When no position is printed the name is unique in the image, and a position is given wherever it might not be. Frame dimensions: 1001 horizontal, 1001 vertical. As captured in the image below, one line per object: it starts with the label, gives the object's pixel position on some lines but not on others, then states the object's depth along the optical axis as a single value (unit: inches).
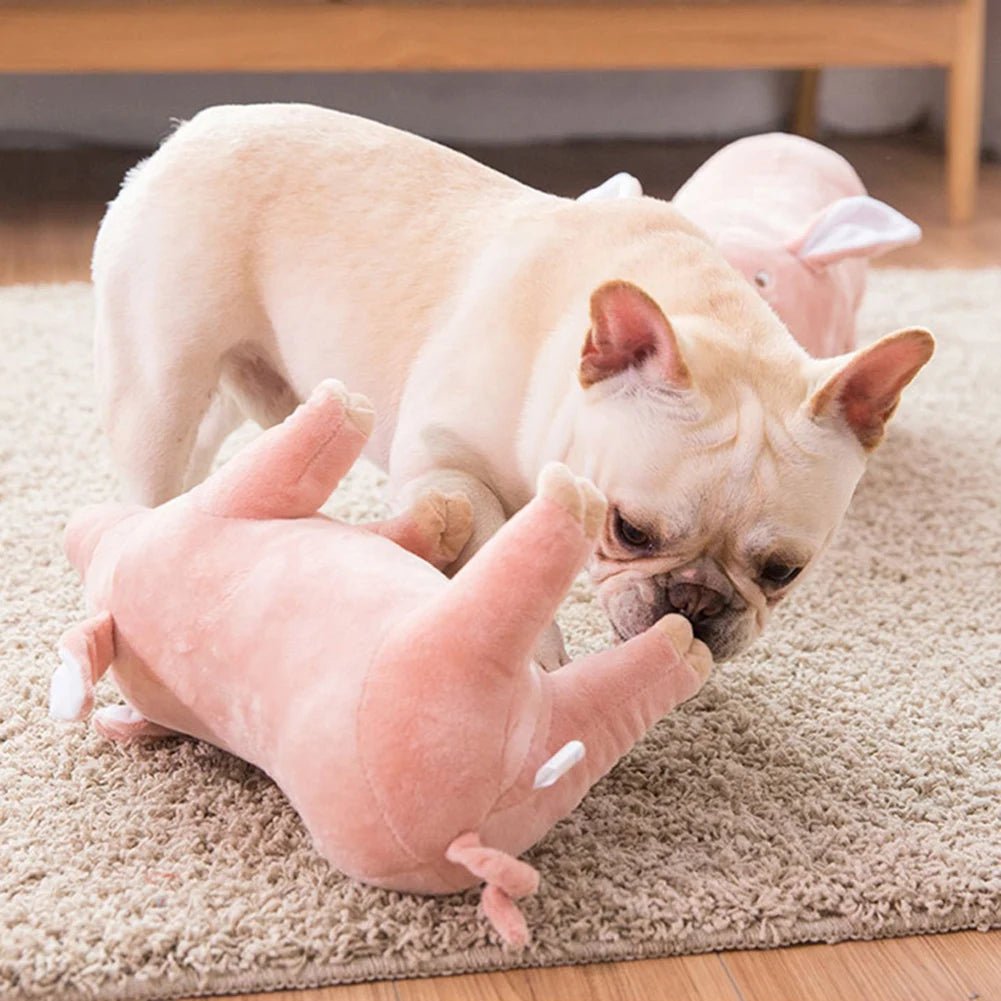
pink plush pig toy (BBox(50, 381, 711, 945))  46.8
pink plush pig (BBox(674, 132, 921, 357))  68.7
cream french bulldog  51.7
